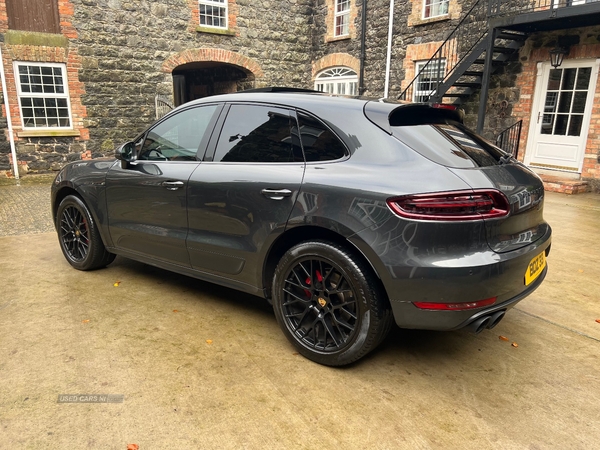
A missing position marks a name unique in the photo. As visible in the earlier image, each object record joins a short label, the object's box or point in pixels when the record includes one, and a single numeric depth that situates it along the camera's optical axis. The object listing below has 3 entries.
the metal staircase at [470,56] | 9.83
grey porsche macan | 2.47
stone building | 9.61
